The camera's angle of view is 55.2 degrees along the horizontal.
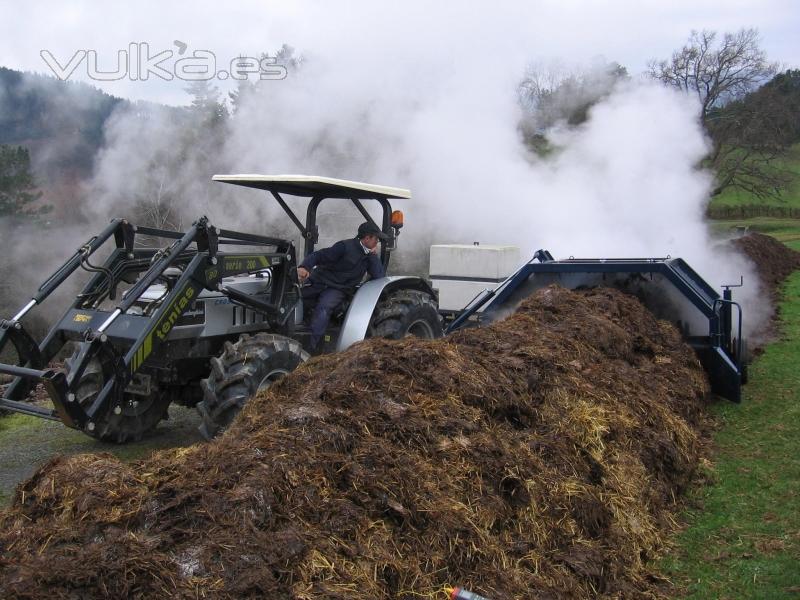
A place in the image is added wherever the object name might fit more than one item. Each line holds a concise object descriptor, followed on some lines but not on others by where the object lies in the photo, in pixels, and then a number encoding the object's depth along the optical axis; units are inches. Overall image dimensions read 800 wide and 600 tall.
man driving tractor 281.9
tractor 211.3
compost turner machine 308.5
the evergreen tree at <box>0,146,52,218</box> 673.6
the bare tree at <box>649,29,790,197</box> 928.9
